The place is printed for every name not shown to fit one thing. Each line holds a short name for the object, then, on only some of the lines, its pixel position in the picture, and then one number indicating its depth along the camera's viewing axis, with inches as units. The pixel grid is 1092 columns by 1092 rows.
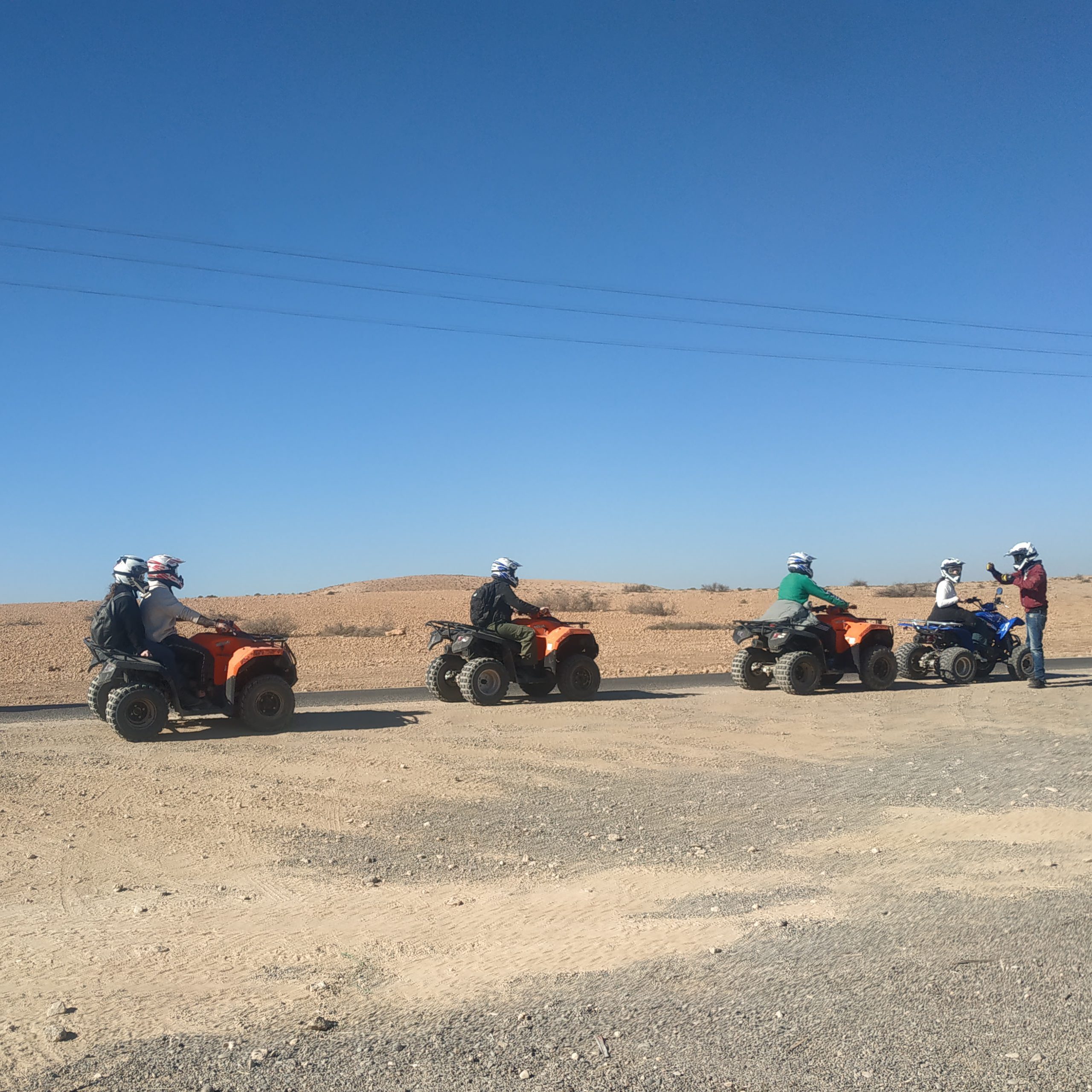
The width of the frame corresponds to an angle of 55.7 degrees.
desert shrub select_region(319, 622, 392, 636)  1289.4
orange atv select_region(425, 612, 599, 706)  534.0
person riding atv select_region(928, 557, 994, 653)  657.6
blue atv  640.4
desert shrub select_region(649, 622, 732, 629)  1382.9
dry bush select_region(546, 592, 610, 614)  1872.5
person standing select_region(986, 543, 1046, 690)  599.5
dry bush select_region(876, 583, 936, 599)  2377.0
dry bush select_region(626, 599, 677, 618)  1764.3
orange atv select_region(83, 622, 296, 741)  414.9
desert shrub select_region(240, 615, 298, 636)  1390.3
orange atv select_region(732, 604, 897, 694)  582.2
